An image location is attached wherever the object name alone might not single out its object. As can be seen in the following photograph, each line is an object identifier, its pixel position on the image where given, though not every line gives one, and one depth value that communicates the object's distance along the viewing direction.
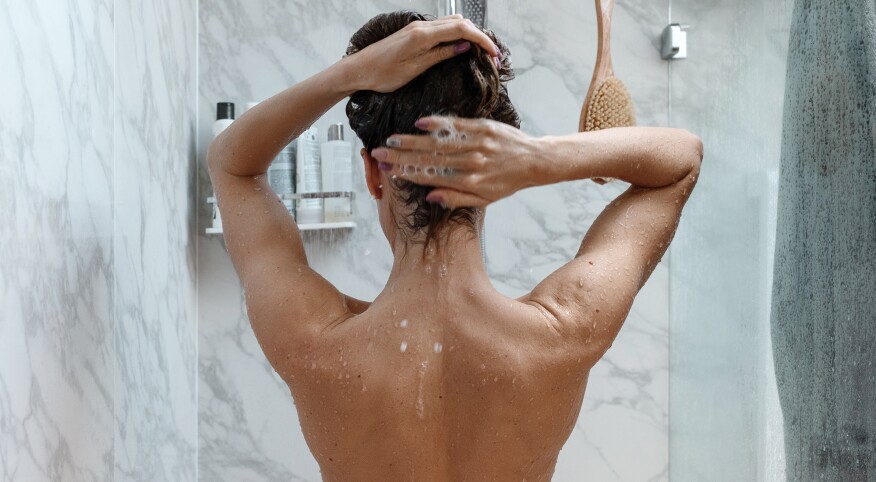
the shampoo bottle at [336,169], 1.78
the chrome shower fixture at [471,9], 1.60
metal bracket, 1.80
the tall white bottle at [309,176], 1.76
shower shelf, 1.77
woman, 0.97
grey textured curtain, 1.06
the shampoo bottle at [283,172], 1.76
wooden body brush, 1.61
